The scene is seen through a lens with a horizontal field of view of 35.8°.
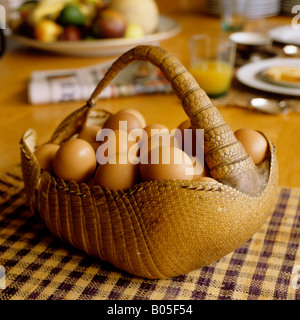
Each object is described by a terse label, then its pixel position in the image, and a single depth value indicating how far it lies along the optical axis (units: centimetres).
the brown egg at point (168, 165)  46
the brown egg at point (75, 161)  50
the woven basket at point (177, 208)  45
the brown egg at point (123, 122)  56
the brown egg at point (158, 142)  49
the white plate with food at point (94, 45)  126
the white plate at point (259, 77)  100
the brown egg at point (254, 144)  53
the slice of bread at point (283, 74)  104
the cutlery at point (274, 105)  95
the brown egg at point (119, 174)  48
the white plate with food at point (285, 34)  141
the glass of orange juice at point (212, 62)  104
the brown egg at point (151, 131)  54
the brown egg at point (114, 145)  51
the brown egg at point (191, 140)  48
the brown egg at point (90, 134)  57
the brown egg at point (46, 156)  54
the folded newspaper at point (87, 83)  101
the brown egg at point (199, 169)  47
